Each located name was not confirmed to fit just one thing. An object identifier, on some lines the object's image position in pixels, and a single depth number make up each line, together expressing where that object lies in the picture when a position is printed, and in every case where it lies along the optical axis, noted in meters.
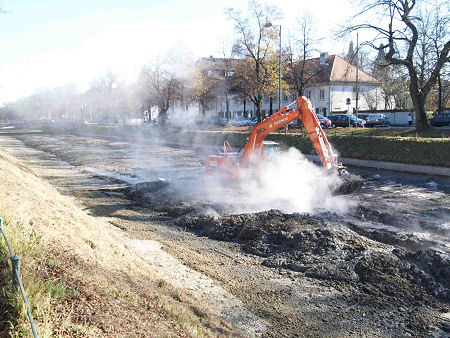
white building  62.19
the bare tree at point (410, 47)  28.52
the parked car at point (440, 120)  40.25
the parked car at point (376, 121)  45.97
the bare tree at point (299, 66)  46.25
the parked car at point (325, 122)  45.16
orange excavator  15.41
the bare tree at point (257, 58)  43.69
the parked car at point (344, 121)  44.79
